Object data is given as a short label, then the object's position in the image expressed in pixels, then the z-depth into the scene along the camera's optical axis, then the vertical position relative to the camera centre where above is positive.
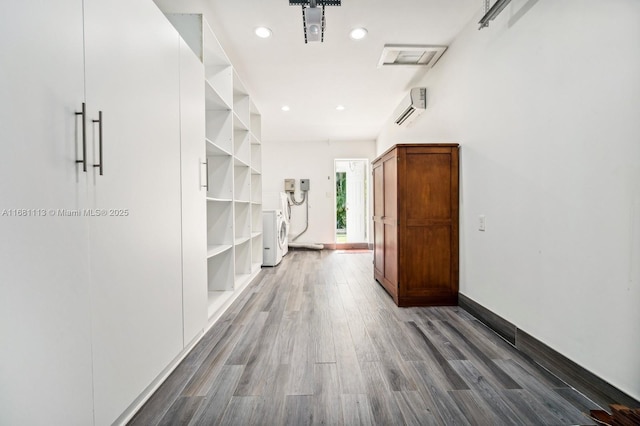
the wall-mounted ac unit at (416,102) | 3.32 +1.30
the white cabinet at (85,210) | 0.74 -0.01
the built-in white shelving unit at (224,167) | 2.21 +0.44
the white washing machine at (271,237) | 4.38 -0.47
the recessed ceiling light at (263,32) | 2.44 +1.58
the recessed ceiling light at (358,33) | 2.45 +1.58
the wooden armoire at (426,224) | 2.55 -0.15
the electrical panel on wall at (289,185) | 6.38 +0.53
